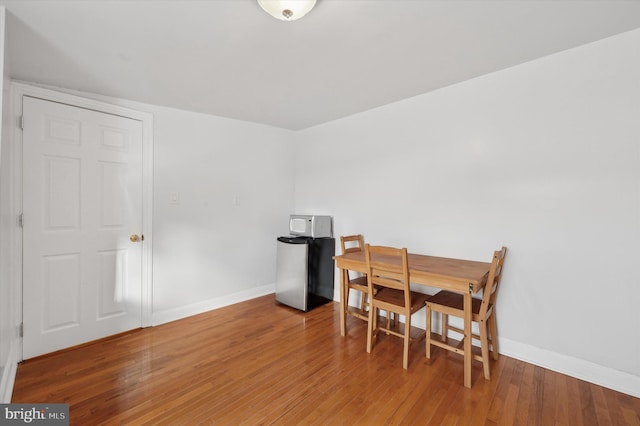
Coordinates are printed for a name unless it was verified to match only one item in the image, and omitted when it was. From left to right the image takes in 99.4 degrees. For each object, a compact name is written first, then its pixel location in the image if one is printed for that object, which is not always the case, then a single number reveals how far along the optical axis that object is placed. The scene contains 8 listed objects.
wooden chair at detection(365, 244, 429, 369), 2.05
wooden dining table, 1.83
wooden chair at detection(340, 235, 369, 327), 2.58
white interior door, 2.20
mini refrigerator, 3.14
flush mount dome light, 1.35
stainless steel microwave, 3.33
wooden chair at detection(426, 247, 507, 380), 1.88
